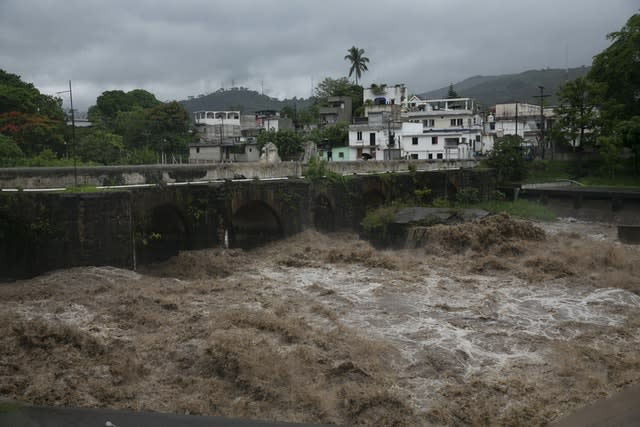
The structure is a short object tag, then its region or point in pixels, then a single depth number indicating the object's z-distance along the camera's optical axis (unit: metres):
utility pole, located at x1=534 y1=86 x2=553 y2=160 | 43.80
